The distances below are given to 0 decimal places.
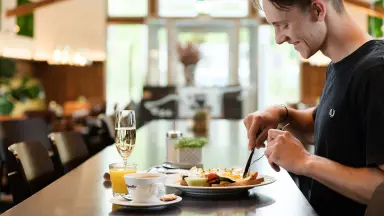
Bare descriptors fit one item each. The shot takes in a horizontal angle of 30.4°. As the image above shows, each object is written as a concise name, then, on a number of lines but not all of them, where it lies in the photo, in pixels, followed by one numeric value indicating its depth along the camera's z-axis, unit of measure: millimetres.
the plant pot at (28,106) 14182
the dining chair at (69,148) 3732
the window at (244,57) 17359
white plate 2195
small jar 3123
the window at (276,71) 17375
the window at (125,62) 17547
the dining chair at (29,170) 2980
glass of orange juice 2236
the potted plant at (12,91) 11203
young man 1982
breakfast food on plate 2246
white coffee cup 1989
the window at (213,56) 17406
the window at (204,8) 17672
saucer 1973
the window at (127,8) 17641
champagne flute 2482
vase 11641
